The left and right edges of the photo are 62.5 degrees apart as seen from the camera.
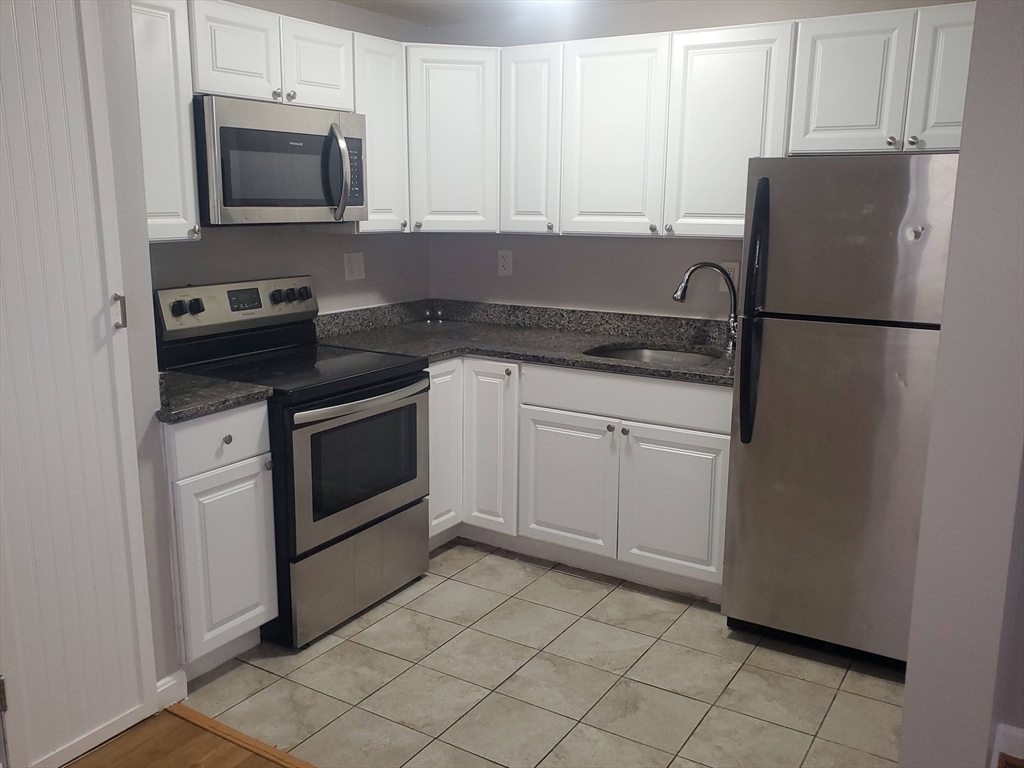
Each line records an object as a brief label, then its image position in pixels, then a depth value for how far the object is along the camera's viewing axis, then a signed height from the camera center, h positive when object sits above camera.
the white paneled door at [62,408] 1.94 -0.45
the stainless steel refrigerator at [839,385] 2.41 -0.46
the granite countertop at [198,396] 2.31 -0.49
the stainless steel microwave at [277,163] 2.59 +0.20
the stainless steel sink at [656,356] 3.38 -0.52
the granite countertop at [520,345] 2.99 -0.47
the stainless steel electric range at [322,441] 2.63 -0.71
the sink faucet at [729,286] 3.07 -0.22
